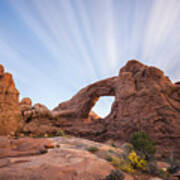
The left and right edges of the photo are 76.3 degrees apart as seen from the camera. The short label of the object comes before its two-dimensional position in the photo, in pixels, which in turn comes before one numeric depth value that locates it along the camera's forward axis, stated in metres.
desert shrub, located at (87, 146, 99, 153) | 7.67
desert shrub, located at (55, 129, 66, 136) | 17.16
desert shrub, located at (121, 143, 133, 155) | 7.59
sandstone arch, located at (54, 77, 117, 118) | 21.52
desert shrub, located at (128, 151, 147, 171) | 5.73
